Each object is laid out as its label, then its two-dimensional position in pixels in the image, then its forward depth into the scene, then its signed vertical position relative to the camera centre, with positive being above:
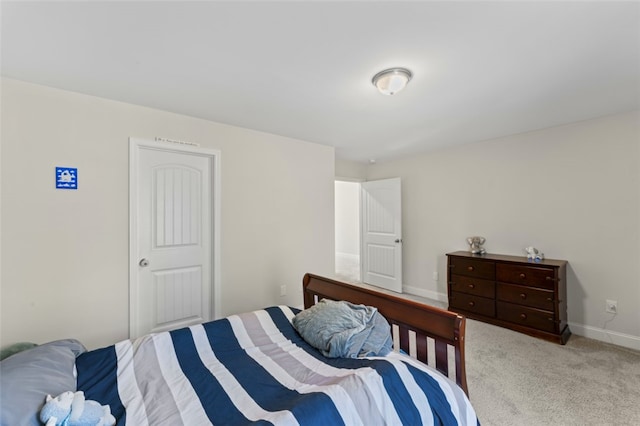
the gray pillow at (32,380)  0.91 -0.64
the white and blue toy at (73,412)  0.93 -0.68
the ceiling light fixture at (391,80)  1.85 +0.95
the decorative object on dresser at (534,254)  3.12 -0.45
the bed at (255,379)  1.03 -0.75
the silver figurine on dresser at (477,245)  3.63 -0.40
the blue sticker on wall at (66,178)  2.11 +0.30
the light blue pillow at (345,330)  1.45 -0.65
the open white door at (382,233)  4.49 -0.31
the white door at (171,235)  2.46 -0.19
